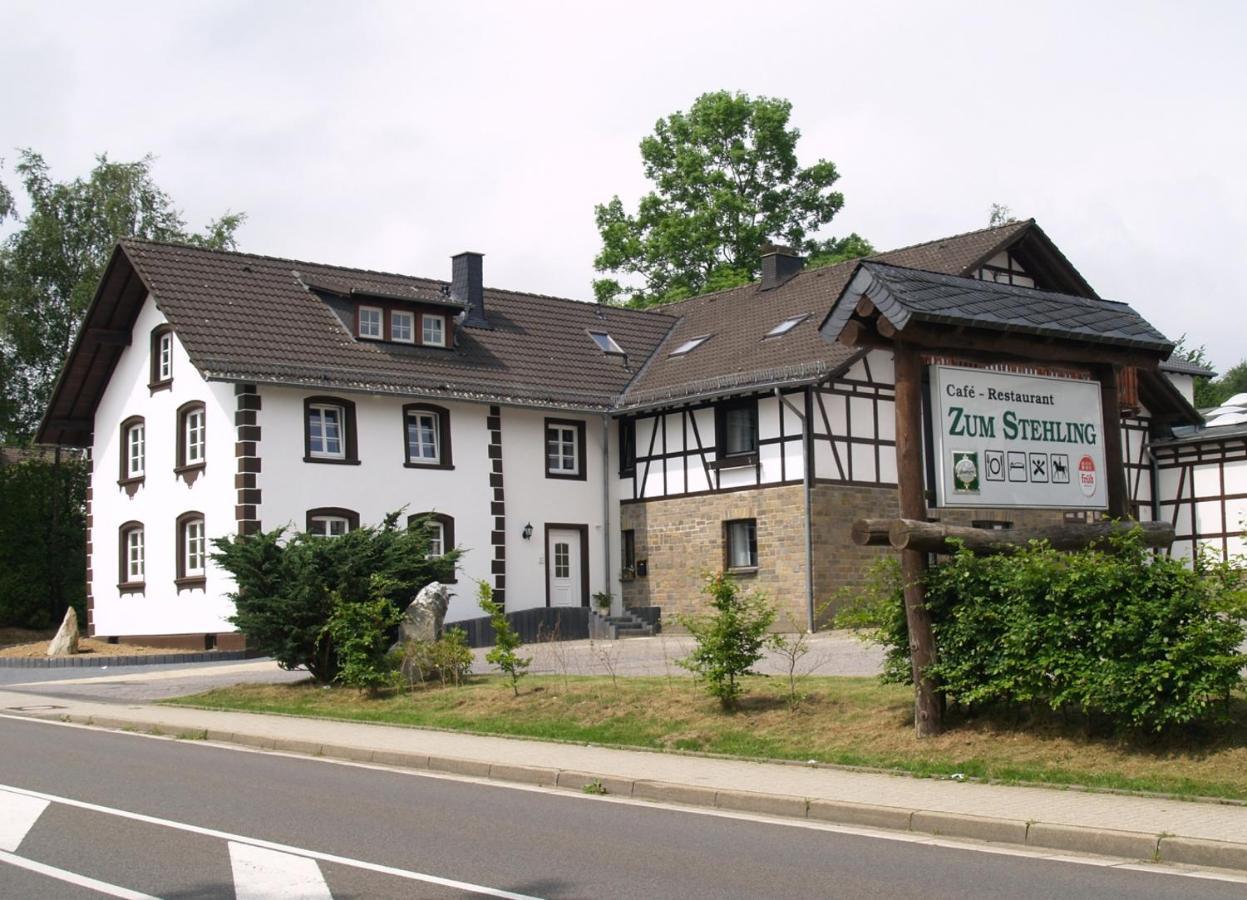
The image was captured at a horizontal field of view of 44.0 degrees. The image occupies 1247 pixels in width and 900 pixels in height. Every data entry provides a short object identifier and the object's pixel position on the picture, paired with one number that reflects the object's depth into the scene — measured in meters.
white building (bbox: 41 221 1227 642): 31.25
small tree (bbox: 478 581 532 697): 18.31
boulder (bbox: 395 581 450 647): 20.89
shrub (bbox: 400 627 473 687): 19.88
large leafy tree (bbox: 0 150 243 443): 45.78
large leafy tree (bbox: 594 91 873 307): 53.72
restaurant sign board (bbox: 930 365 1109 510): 13.42
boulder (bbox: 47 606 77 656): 32.09
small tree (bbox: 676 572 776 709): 15.38
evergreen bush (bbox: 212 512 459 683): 20.69
